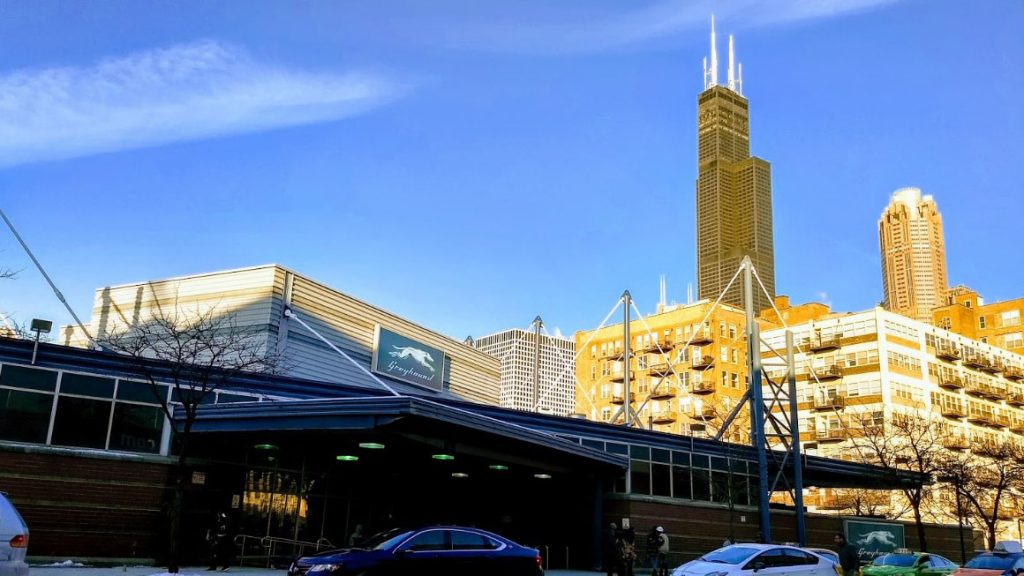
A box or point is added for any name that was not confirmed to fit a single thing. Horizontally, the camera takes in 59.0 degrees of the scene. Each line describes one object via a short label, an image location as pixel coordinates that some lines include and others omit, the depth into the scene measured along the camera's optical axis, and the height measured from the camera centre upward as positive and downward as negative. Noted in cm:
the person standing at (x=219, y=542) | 2388 -82
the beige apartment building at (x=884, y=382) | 8000 +1381
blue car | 1523 -66
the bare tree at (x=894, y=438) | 6438 +776
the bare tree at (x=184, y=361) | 2028 +431
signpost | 4019 -10
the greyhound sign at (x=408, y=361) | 4059 +709
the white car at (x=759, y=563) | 1744 -63
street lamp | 2384 +455
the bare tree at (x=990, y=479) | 4668 +363
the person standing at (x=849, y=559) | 2386 -65
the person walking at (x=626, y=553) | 2595 -77
